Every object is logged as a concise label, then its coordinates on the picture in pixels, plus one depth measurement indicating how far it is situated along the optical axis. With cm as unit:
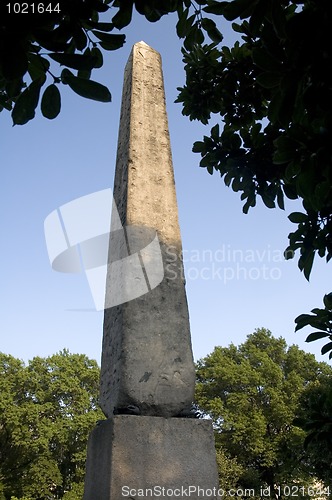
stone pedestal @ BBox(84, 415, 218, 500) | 264
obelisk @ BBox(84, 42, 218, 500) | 273
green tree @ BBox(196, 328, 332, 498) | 2062
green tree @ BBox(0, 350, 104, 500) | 1969
